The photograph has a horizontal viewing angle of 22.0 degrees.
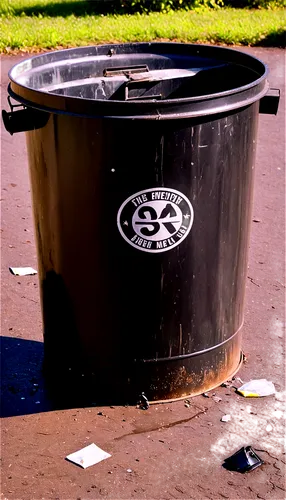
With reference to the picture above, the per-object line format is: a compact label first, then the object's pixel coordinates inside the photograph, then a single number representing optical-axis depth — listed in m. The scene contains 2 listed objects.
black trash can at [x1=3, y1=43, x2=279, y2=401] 2.88
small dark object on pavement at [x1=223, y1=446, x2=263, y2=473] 3.00
